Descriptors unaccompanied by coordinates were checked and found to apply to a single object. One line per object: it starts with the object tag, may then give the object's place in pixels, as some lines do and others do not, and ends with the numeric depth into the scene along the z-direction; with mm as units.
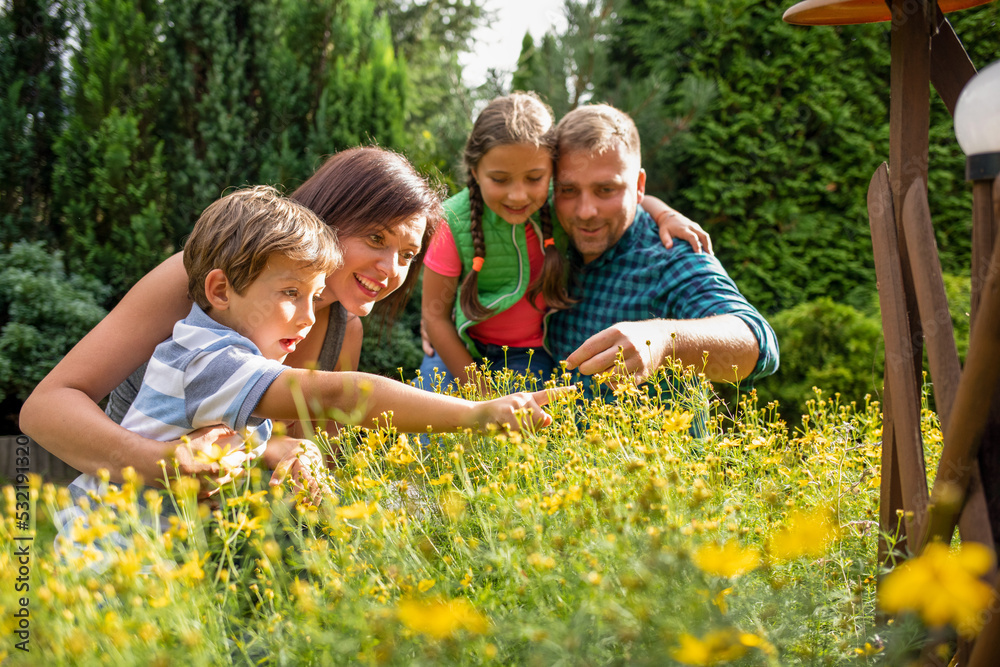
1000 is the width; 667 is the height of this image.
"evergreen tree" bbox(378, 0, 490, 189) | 2924
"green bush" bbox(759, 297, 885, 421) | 2166
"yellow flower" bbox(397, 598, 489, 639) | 682
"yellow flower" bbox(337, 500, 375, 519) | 918
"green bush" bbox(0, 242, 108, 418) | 2117
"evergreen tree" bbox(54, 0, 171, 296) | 2240
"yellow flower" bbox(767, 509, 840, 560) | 771
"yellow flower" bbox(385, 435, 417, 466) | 1171
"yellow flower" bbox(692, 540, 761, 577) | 723
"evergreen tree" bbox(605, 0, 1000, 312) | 2611
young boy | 1242
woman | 1280
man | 1539
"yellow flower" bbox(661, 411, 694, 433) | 1164
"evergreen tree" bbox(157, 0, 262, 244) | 2334
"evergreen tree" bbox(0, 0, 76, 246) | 2287
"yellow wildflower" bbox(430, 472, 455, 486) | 1129
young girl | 1654
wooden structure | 903
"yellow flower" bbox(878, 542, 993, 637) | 648
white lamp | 879
